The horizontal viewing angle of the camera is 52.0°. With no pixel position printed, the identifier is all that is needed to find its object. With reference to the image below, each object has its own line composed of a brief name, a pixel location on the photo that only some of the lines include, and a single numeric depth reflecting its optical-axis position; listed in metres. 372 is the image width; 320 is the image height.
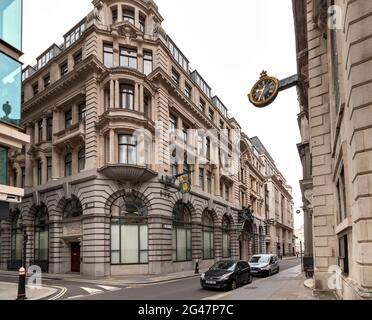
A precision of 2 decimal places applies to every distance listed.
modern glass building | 19.31
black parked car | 17.98
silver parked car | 26.47
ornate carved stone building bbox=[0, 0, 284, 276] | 27.16
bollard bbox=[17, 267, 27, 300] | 14.60
